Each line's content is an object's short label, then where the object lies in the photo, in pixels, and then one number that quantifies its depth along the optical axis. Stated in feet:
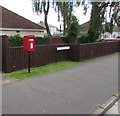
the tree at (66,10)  49.19
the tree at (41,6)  51.57
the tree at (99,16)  51.90
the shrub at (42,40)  49.49
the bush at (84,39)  58.91
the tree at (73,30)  50.21
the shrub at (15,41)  41.09
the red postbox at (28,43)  21.36
